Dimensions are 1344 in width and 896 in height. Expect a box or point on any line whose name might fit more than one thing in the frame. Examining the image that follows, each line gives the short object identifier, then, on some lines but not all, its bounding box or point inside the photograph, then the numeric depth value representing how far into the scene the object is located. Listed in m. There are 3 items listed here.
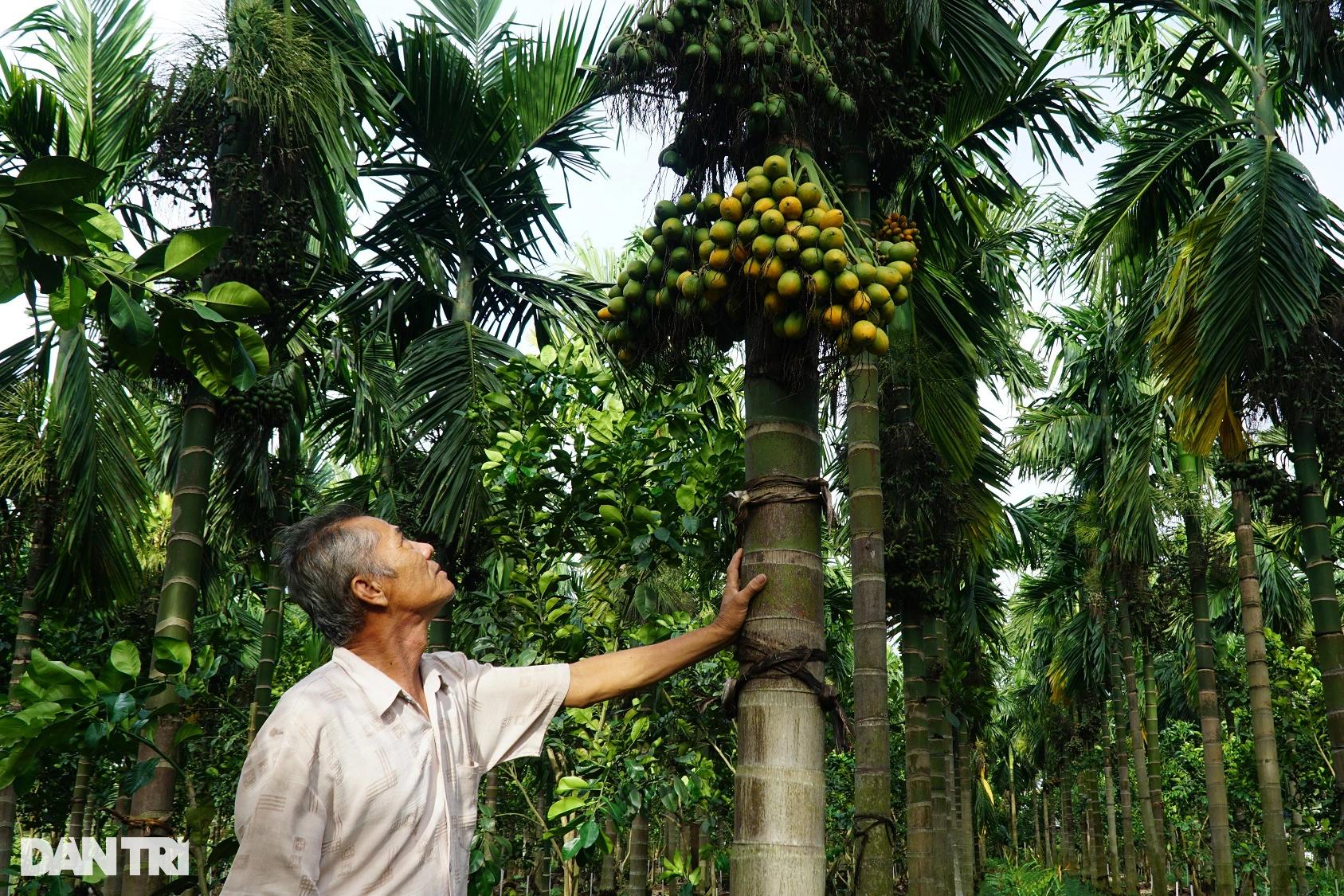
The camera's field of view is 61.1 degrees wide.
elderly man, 2.20
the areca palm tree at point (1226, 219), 7.89
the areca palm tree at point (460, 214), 8.41
